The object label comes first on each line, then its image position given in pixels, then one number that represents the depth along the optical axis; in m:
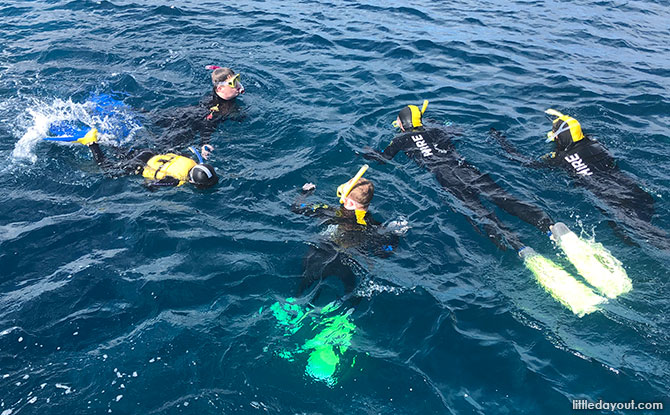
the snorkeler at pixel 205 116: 8.34
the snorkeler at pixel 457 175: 6.50
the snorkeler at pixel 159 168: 6.61
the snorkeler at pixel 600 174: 6.47
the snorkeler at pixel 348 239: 5.61
